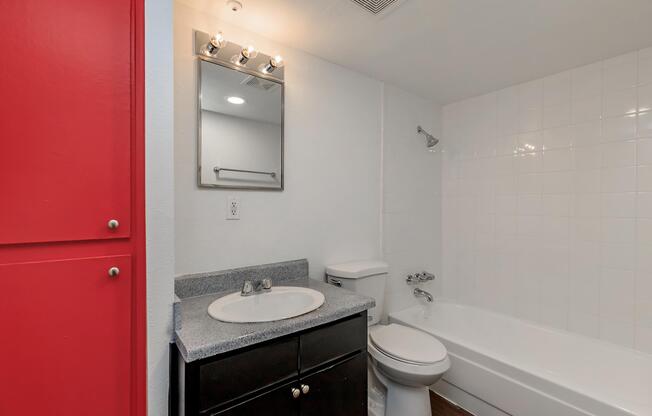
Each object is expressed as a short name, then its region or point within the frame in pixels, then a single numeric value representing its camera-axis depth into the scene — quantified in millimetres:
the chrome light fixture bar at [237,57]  1374
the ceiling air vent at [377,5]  1301
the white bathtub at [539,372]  1421
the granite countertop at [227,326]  879
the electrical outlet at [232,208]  1487
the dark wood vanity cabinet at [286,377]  890
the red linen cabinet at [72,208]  746
